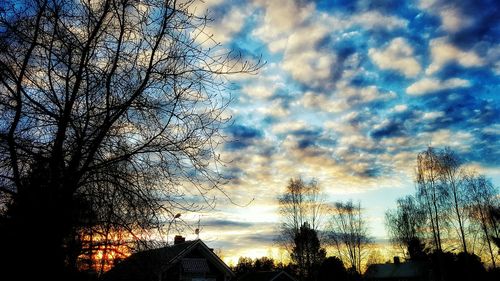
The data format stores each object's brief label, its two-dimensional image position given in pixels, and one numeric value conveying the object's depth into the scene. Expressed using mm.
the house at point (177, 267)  6426
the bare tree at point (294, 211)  42475
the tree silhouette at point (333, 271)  53500
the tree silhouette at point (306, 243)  43425
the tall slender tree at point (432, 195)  37750
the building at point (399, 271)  57572
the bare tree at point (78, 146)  5797
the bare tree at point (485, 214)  40594
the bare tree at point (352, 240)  51719
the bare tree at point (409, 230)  50684
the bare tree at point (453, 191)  37125
